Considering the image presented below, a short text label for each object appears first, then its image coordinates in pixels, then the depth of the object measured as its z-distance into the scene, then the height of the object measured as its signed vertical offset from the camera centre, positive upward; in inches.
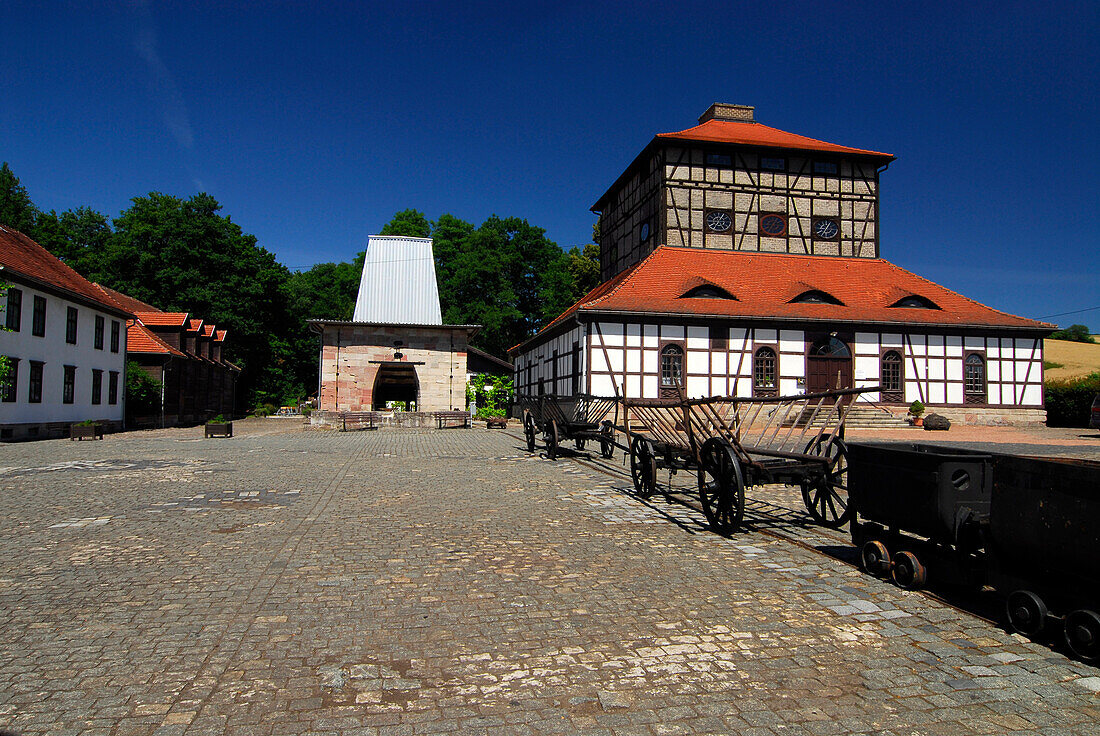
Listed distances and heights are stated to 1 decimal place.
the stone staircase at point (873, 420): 1059.3 -43.1
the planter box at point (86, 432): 946.7 -69.9
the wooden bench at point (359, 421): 1148.5 -59.7
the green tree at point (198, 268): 1851.6 +335.2
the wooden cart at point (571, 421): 603.2 -29.2
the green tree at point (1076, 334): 3337.6 +326.6
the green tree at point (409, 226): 2258.9 +556.5
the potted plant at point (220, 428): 984.3 -63.7
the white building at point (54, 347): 945.5 +58.3
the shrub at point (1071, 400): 1225.4 -7.9
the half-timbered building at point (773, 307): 1058.7 +140.8
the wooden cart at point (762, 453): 281.0 -29.5
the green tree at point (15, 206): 1968.5 +540.0
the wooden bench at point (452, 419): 1208.2 -57.1
